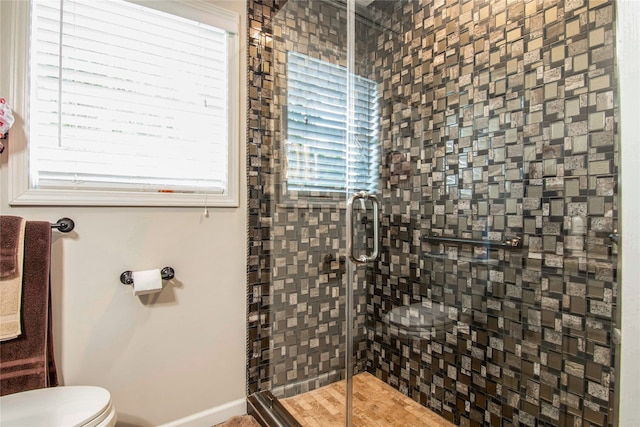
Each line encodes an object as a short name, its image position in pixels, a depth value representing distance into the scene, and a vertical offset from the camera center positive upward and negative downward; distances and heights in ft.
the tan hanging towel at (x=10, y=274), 3.78 -0.84
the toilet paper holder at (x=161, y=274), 4.78 -1.07
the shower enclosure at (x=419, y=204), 4.39 +0.15
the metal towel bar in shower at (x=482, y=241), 4.78 -0.50
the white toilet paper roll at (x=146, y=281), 4.67 -1.11
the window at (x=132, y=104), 4.35 +1.69
